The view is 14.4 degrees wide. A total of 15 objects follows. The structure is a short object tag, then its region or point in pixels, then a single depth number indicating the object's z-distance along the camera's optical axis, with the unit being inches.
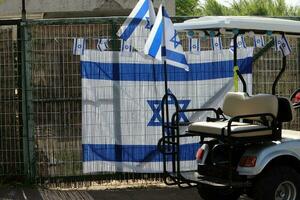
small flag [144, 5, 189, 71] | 515.5
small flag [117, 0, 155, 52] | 550.3
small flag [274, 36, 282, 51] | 656.6
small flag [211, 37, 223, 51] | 668.7
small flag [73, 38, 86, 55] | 645.9
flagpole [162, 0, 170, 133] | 512.1
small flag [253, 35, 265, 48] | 673.0
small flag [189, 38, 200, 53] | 666.2
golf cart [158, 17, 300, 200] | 495.2
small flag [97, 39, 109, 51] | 650.8
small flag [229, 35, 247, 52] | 669.3
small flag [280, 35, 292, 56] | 578.0
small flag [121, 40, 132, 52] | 655.8
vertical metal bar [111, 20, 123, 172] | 654.4
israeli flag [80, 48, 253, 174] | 652.1
